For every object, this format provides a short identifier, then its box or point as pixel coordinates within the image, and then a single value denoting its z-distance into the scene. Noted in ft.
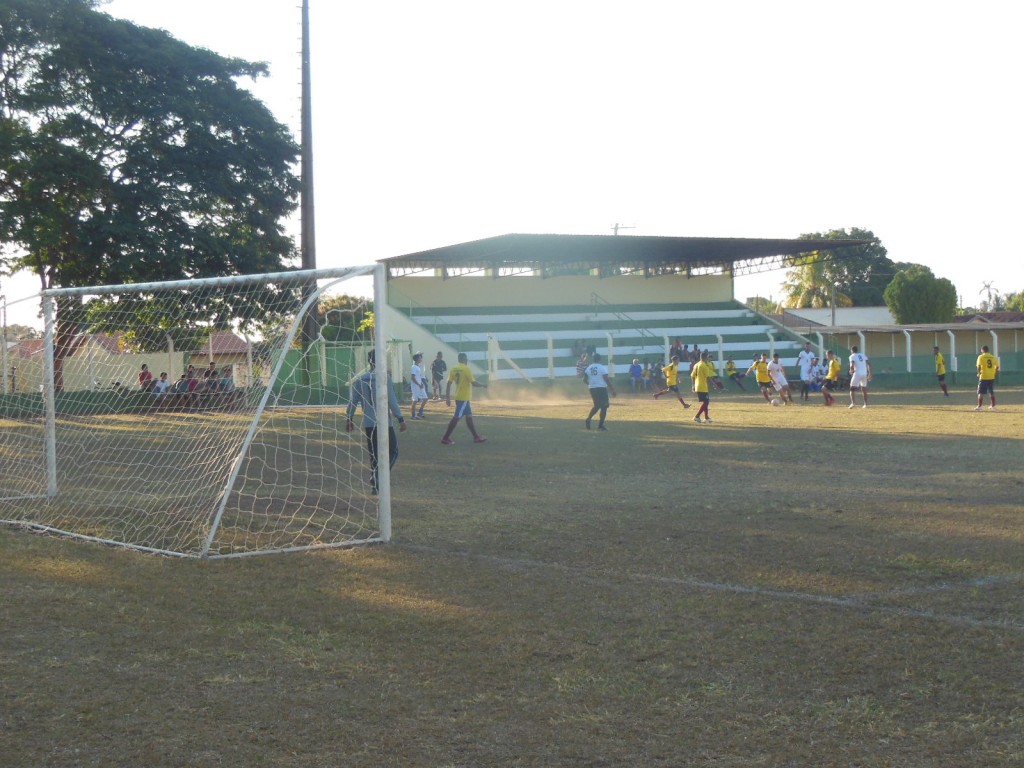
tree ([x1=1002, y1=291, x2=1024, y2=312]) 283.22
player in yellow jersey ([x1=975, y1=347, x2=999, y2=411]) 80.79
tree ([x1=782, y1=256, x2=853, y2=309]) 247.31
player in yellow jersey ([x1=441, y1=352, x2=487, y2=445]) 56.39
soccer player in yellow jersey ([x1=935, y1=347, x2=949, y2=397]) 105.60
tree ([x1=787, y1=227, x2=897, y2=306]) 271.08
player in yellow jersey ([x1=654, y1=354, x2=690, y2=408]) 92.45
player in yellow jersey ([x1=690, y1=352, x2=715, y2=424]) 73.92
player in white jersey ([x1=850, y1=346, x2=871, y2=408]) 86.53
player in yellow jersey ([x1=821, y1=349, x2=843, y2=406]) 91.61
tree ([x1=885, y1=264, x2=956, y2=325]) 210.18
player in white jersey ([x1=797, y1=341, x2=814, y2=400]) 100.89
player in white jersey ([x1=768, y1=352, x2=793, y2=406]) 92.02
